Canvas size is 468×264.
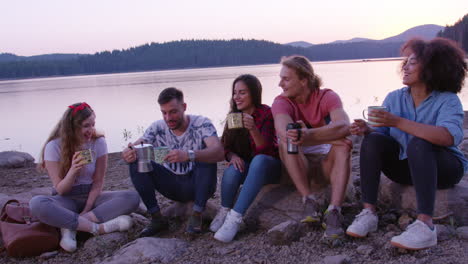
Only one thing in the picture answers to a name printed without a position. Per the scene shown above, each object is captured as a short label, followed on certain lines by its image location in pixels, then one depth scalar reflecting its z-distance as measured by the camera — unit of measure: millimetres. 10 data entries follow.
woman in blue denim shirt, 2918
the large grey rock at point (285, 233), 3320
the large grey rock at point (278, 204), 3621
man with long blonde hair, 3332
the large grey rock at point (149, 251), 3314
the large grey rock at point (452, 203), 3256
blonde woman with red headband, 3672
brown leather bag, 3676
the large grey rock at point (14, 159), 8062
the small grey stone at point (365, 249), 2976
